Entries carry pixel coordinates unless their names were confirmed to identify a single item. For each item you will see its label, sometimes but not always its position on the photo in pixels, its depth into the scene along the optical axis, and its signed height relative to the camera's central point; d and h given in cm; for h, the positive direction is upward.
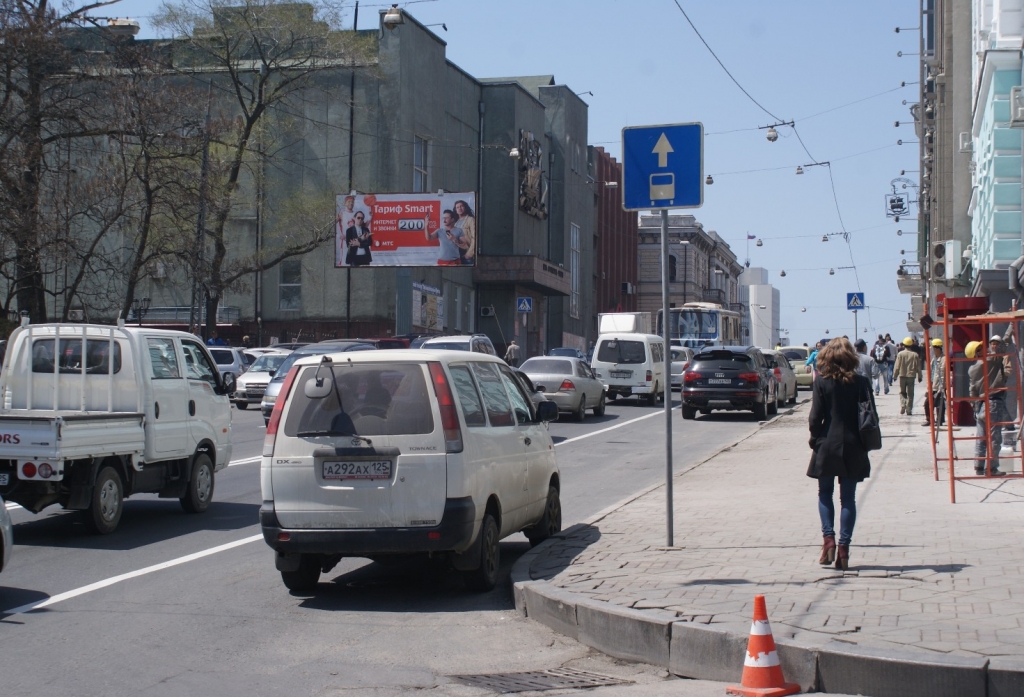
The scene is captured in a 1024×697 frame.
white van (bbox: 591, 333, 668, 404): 3369 +4
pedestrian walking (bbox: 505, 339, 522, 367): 3624 +36
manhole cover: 606 -166
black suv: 2812 -37
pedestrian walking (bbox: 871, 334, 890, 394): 4007 +22
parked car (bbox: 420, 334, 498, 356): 2978 +60
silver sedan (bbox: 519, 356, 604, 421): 2697 -38
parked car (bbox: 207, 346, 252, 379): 3566 +30
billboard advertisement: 4431 +520
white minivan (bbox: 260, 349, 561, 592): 795 -70
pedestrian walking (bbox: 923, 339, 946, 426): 1914 -14
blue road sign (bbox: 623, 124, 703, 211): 920 +159
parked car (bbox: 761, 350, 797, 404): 3393 -26
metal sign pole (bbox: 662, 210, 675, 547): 902 -29
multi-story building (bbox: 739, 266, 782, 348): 12675 +652
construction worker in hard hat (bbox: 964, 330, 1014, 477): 1365 -41
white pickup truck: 1027 -50
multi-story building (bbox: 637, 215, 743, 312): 9856 +899
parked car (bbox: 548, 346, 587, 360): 4853 +62
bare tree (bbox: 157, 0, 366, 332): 4206 +1168
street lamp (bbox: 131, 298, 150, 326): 4248 +227
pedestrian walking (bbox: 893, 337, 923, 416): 2716 -4
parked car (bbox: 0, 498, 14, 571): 805 -120
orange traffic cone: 564 -145
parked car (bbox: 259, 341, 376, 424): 2540 +30
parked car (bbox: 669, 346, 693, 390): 4047 +29
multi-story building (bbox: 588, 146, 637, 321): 8106 +917
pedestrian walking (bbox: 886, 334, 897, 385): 4236 +63
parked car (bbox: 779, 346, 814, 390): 4734 +19
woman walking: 809 -50
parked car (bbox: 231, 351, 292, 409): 3069 -35
